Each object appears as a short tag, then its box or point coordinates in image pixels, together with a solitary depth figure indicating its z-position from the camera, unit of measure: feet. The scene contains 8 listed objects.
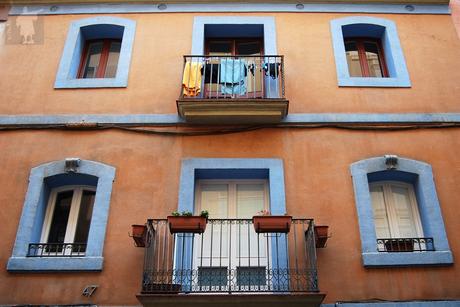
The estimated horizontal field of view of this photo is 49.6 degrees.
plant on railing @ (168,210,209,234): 24.95
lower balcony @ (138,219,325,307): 23.63
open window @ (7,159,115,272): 26.43
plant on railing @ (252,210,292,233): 24.82
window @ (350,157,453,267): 26.48
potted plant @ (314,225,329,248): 25.88
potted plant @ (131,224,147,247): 25.34
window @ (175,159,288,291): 26.91
